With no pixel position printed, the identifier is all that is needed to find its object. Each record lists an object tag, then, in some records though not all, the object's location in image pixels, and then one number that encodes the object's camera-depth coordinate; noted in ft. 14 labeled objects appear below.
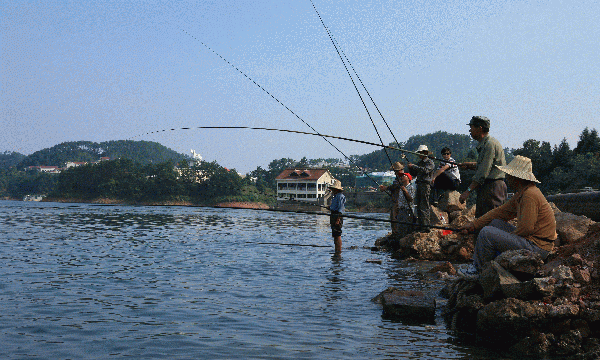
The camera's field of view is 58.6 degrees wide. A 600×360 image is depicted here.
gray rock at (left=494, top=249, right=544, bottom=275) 18.04
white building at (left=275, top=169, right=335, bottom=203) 349.82
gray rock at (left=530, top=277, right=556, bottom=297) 16.98
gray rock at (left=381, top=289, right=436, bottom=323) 21.12
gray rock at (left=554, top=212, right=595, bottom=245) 27.53
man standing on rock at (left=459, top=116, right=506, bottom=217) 23.81
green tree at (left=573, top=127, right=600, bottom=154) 186.29
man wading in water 42.04
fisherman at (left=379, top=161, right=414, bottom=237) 41.22
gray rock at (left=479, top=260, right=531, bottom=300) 17.62
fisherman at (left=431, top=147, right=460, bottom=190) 35.83
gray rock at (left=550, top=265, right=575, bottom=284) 17.11
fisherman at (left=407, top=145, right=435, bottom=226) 38.73
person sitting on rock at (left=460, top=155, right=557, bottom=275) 18.73
